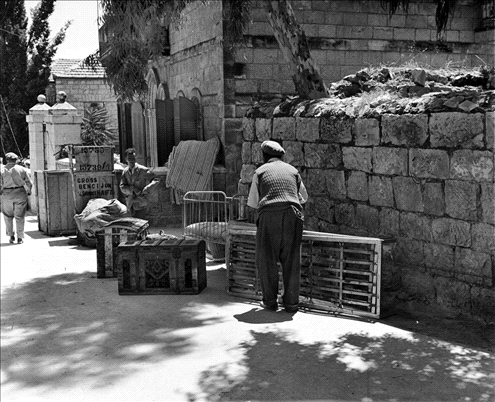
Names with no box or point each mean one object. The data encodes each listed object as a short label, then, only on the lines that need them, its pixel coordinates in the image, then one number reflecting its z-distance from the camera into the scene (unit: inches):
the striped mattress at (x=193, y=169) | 546.6
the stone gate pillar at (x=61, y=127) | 630.5
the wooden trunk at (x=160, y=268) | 334.6
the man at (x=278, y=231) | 297.9
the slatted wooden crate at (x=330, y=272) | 288.7
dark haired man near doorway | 481.6
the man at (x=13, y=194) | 495.2
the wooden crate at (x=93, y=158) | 499.2
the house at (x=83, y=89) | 1211.9
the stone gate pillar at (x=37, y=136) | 665.6
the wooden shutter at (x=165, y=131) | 639.1
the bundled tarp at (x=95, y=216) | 454.6
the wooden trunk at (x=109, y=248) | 375.6
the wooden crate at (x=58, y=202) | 523.5
